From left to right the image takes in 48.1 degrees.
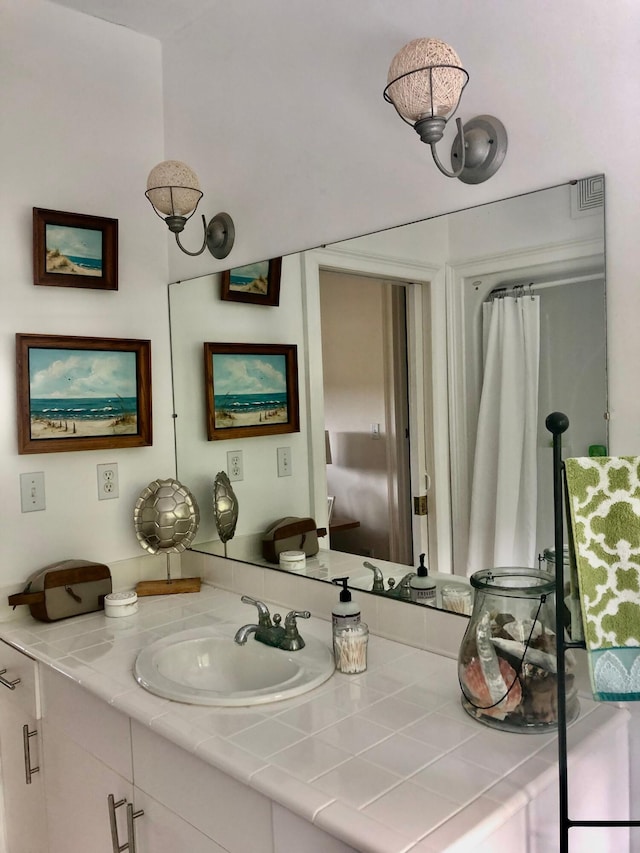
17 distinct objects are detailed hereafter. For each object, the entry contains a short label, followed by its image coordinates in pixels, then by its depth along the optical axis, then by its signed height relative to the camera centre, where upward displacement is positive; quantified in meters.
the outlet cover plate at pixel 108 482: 2.16 -0.21
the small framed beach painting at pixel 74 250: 2.01 +0.47
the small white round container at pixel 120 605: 1.95 -0.53
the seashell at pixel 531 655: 1.21 -0.43
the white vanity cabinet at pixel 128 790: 1.18 -0.71
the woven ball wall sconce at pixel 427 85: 1.28 +0.57
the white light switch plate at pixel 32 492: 2.00 -0.22
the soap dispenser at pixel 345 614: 1.51 -0.44
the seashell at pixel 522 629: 1.24 -0.40
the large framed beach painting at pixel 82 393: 1.99 +0.05
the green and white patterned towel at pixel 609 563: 1.01 -0.24
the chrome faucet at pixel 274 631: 1.60 -0.51
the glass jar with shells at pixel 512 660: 1.22 -0.45
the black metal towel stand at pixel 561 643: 1.00 -0.35
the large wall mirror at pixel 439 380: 1.34 +0.04
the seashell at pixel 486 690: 1.23 -0.50
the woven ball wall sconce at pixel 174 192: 1.90 +0.58
